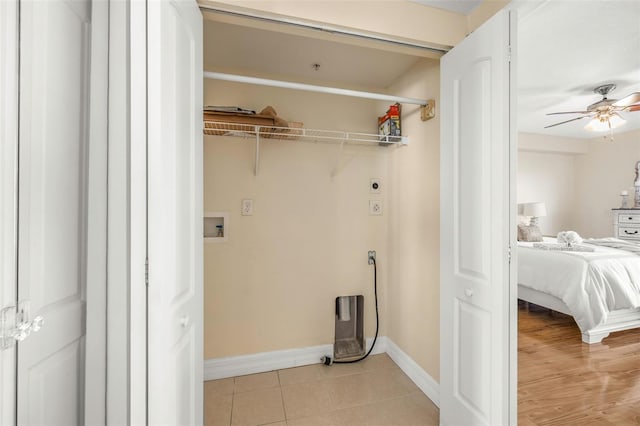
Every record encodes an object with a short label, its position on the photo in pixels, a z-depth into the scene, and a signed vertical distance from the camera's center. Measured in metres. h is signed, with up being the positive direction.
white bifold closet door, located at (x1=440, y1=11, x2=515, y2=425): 1.21 -0.06
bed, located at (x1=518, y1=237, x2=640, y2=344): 2.51 -0.69
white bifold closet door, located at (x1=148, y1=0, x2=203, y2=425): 0.79 +0.01
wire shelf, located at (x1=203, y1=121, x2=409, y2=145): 1.83 +0.58
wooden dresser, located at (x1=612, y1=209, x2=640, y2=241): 3.12 -0.10
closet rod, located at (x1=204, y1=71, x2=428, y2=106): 1.48 +0.73
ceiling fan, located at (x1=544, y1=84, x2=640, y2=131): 2.46 +1.03
